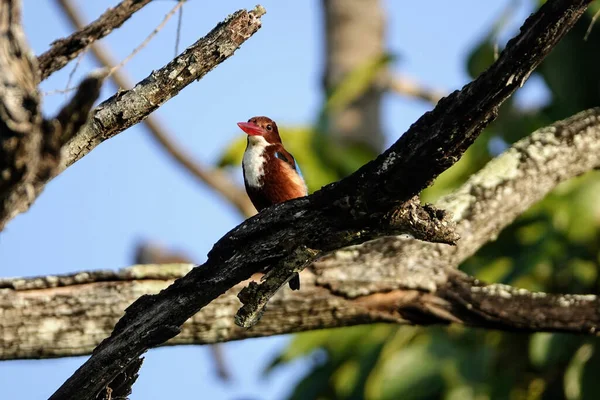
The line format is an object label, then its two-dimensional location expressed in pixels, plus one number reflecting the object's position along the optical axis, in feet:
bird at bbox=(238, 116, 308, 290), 27.96
